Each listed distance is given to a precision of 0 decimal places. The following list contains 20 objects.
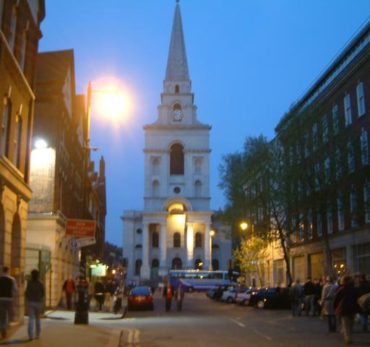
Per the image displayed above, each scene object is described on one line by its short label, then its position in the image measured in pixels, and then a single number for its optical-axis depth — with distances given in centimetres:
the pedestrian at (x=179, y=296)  3516
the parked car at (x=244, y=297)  4085
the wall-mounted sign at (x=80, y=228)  2814
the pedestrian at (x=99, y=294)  3278
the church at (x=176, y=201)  10419
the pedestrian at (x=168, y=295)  3439
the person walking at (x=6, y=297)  1455
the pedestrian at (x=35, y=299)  1544
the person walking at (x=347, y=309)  1532
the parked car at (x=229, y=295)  4696
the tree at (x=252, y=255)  5469
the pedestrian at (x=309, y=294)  2859
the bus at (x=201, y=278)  8252
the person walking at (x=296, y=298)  2883
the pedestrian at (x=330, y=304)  1911
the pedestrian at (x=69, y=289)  3047
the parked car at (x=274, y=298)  3622
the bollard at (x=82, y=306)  2106
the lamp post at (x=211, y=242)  10181
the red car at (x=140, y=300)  3525
